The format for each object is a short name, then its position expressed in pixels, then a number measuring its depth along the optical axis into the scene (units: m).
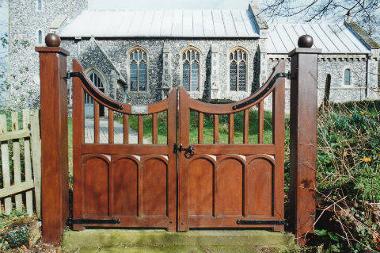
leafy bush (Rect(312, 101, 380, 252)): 3.04
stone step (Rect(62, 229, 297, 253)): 3.42
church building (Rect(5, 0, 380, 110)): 25.44
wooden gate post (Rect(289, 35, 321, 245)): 3.44
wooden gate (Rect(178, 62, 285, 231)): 3.49
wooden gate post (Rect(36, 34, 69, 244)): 3.44
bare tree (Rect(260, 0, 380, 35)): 10.98
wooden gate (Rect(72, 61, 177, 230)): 3.50
